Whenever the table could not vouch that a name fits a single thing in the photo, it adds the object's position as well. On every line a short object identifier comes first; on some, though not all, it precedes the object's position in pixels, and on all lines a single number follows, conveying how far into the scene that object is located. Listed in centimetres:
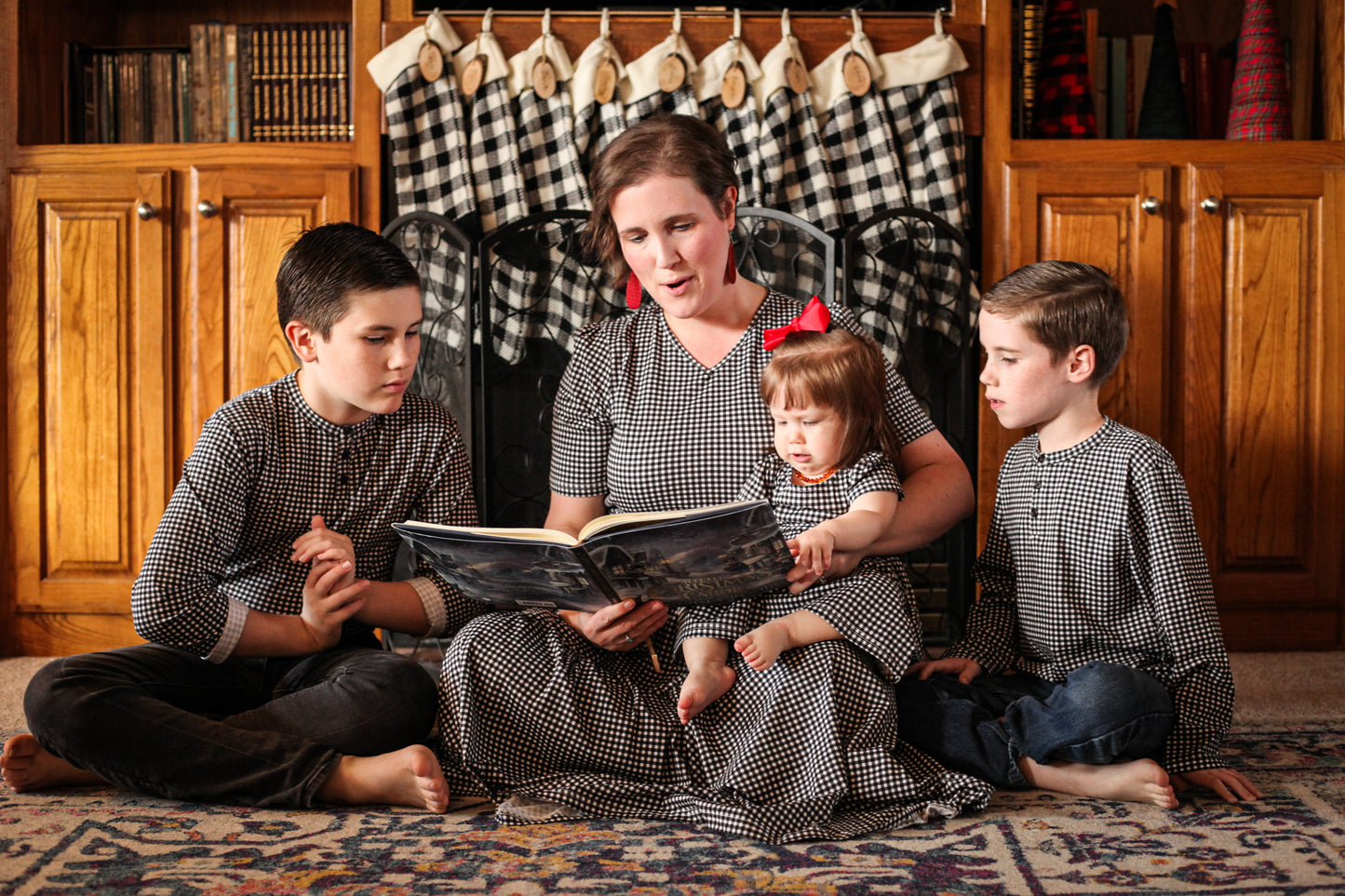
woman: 126
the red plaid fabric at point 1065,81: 221
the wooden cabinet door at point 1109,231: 213
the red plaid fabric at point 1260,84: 219
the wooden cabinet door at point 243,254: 211
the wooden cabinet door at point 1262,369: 215
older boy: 125
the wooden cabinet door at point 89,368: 212
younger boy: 128
